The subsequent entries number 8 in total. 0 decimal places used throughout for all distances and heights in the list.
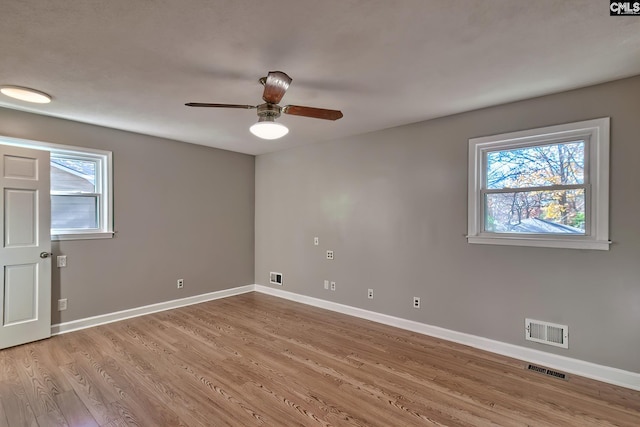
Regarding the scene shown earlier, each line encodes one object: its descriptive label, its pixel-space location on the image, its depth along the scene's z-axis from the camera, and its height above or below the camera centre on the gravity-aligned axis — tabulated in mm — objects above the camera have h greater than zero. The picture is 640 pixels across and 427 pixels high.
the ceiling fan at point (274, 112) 2209 +777
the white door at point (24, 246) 3070 -365
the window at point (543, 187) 2580 +265
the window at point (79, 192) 3527 +238
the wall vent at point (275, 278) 5158 -1116
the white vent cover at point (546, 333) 2714 -1079
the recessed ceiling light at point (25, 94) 2592 +1045
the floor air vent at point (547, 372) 2588 -1368
